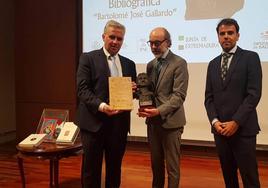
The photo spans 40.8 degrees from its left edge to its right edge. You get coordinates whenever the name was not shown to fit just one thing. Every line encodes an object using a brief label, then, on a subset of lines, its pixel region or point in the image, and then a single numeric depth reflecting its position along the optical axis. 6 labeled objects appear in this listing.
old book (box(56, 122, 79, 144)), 3.04
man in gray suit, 2.51
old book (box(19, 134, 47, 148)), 2.97
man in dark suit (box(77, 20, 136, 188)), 2.46
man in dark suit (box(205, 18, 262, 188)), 2.30
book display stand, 3.22
